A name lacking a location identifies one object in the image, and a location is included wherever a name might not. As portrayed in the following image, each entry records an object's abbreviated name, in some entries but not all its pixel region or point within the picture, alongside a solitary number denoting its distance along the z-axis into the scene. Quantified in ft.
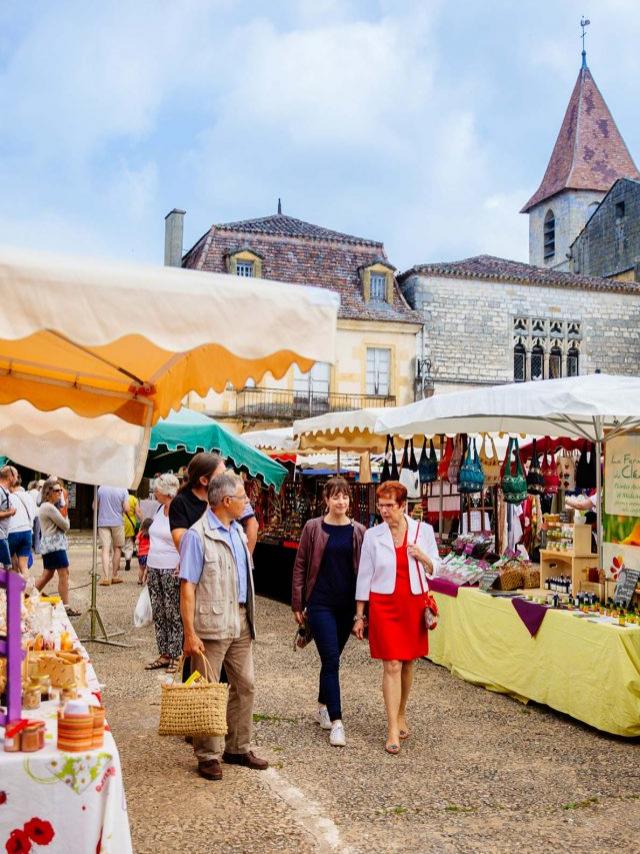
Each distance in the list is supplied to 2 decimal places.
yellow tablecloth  17.83
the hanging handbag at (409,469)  31.19
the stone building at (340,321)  96.78
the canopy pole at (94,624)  28.19
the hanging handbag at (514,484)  26.07
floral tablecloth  9.09
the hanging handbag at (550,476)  28.17
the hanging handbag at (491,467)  32.00
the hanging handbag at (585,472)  27.43
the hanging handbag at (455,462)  28.30
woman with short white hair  23.38
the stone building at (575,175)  146.92
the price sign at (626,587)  19.80
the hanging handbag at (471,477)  27.58
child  40.00
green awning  32.04
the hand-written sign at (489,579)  23.40
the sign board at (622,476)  21.39
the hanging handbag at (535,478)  27.63
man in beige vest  14.70
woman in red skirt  17.43
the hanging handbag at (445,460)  29.14
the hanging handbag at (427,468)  30.04
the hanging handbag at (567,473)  28.50
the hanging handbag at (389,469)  31.55
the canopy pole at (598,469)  21.78
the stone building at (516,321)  102.68
